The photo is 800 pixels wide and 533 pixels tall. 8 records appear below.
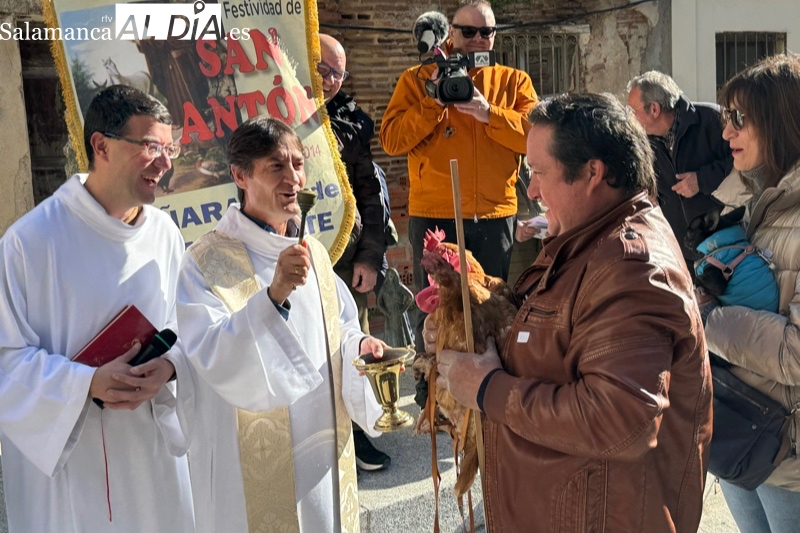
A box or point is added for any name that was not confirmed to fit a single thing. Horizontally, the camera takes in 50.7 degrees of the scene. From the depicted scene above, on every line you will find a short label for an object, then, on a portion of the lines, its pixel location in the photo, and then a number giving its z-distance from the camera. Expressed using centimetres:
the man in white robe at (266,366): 263
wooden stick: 222
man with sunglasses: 508
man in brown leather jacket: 189
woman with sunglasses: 253
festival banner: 439
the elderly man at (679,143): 546
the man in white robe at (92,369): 273
